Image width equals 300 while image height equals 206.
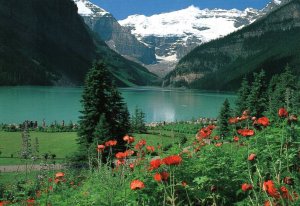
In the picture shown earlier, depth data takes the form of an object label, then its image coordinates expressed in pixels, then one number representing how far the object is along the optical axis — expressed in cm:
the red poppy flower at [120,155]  586
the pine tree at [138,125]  5850
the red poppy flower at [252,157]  448
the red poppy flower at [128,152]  607
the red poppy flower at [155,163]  462
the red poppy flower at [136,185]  410
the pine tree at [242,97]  4966
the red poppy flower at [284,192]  379
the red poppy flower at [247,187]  414
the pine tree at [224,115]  4764
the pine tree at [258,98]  4784
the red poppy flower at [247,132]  525
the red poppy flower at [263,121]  525
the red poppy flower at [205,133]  694
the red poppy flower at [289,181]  413
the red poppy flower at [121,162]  598
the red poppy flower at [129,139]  658
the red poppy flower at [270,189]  352
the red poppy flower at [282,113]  514
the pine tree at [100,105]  3180
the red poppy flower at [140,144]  695
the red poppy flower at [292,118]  530
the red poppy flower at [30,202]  663
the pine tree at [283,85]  5030
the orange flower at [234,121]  719
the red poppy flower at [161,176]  419
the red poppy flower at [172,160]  407
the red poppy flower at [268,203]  396
